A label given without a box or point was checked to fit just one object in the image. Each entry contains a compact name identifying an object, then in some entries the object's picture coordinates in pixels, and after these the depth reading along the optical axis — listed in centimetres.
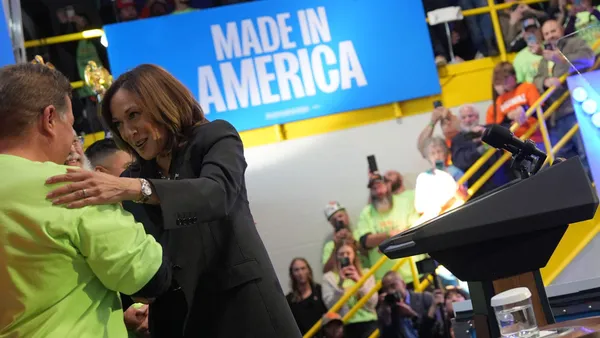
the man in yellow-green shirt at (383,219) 652
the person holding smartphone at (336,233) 657
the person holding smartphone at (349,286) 641
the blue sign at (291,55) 701
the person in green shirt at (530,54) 680
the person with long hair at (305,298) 641
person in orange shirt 653
